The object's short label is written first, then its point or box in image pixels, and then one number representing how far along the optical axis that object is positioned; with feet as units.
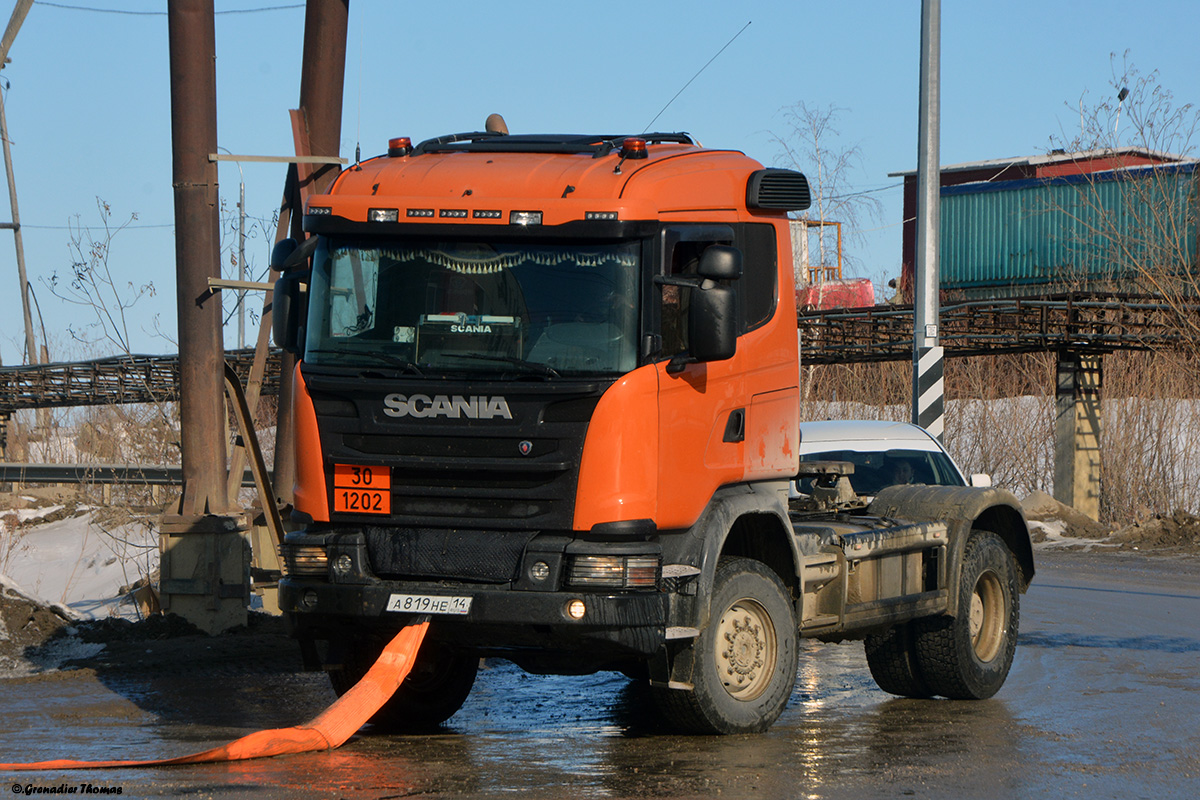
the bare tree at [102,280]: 49.29
